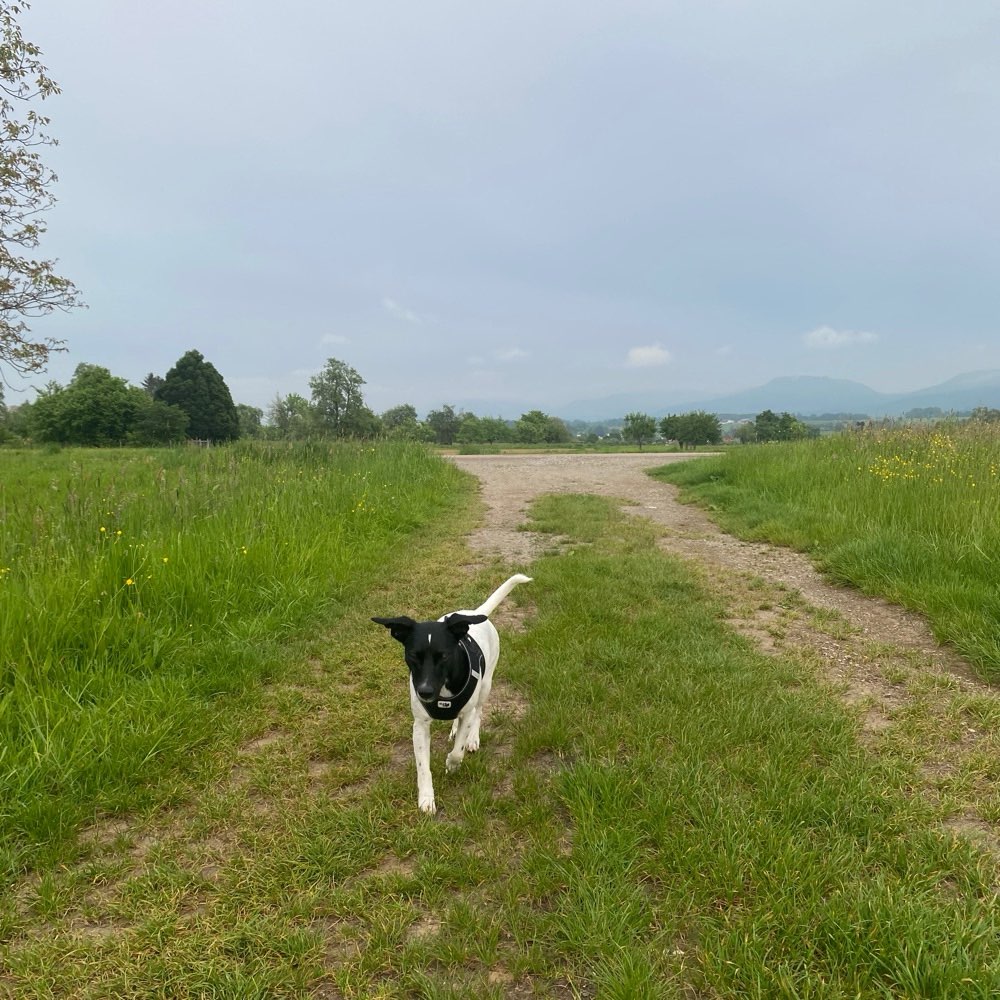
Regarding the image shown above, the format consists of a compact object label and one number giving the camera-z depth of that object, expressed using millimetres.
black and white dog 2529
